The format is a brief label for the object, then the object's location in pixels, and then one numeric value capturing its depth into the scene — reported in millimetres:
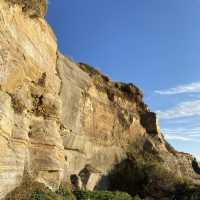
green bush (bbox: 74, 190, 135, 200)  10526
